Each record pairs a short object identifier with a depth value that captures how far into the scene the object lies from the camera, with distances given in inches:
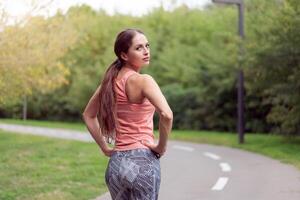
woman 126.8
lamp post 695.1
